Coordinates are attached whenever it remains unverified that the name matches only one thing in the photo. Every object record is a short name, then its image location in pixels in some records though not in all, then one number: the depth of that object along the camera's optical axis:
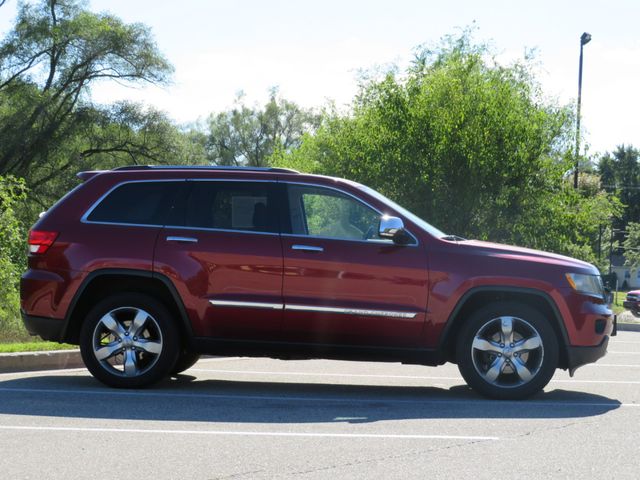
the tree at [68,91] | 36.88
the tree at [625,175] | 94.75
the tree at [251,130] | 72.81
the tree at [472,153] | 31.41
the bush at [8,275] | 16.80
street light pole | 33.96
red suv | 8.51
